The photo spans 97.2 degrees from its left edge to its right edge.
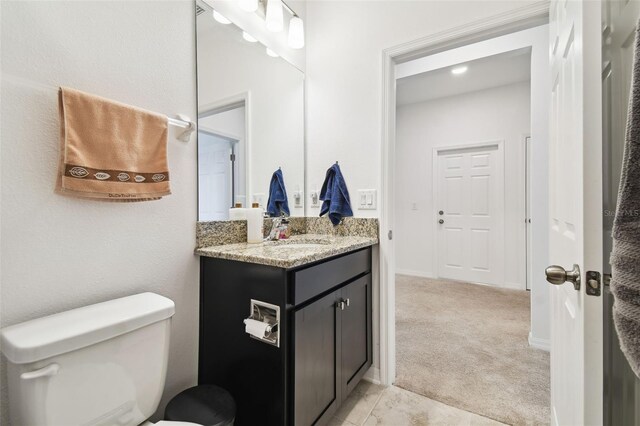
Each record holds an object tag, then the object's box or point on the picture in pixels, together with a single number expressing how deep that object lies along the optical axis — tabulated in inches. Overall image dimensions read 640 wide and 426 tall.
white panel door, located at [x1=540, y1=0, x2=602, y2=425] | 26.2
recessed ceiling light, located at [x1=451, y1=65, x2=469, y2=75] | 125.6
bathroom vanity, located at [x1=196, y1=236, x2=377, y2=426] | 42.6
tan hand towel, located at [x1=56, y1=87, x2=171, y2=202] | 35.1
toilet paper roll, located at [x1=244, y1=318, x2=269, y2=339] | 41.9
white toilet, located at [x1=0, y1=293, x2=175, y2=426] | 28.3
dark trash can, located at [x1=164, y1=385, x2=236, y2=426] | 38.3
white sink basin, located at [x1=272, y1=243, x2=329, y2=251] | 59.7
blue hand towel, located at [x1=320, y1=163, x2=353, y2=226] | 71.7
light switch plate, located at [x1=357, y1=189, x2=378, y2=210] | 69.7
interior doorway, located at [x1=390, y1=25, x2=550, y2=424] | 71.7
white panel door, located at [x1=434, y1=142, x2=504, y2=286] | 150.8
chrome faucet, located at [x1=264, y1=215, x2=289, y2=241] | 68.8
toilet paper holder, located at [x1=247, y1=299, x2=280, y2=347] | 42.3
